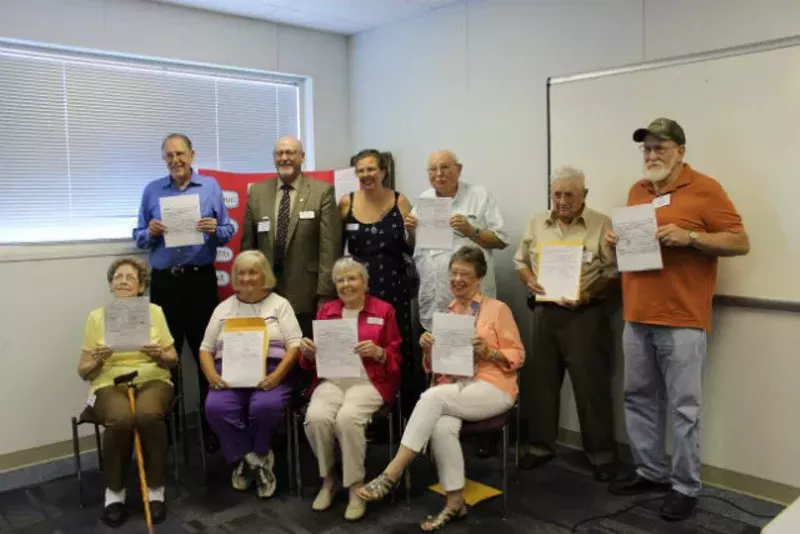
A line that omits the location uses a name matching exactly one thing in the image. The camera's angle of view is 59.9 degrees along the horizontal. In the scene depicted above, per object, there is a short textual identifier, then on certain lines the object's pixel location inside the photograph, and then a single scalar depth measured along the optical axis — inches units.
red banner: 174.1
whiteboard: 119.1
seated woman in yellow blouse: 126.4
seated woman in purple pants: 132.7
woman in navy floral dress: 148.3
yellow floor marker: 130.0
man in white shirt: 146.7
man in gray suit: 150.3
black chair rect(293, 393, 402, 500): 129.0
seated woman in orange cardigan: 118.8
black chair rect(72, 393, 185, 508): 128.8
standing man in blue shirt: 150.7
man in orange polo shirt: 116.5
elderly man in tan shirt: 137.0
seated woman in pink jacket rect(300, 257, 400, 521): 124.0
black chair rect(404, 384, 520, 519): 121.1
